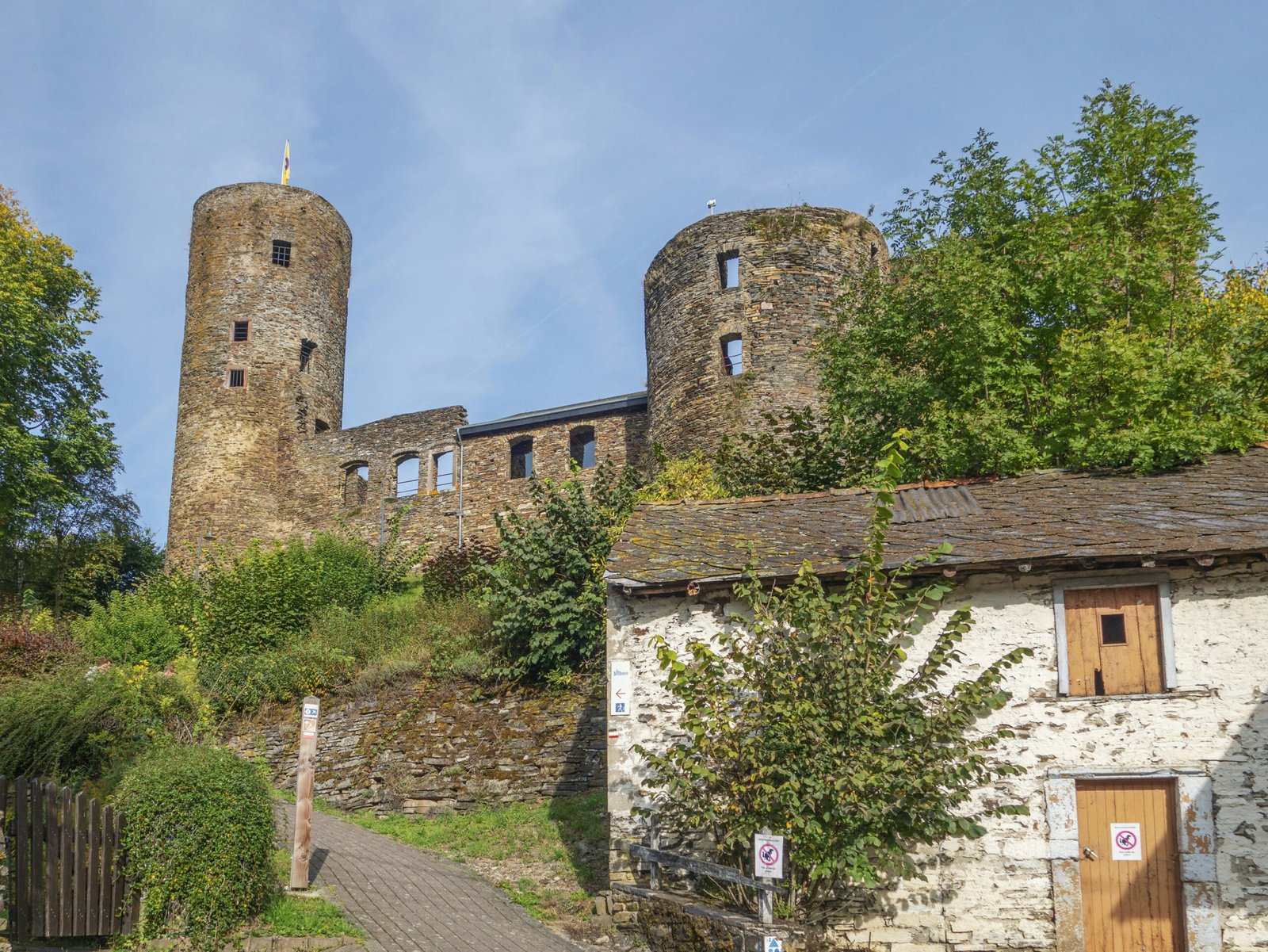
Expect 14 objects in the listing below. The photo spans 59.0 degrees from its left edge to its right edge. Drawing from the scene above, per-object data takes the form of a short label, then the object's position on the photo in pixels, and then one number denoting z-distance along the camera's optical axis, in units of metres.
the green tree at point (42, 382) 23.28
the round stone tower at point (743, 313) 24.16
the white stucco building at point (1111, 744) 9.66
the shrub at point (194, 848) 8.93
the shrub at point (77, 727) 12.34
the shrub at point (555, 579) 16.83
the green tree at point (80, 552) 27.41
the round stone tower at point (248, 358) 32.53
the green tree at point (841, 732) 9.37
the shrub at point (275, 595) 20.97
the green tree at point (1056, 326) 14.53
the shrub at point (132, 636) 20.73
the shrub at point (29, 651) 17.89
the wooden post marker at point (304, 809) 10.51
